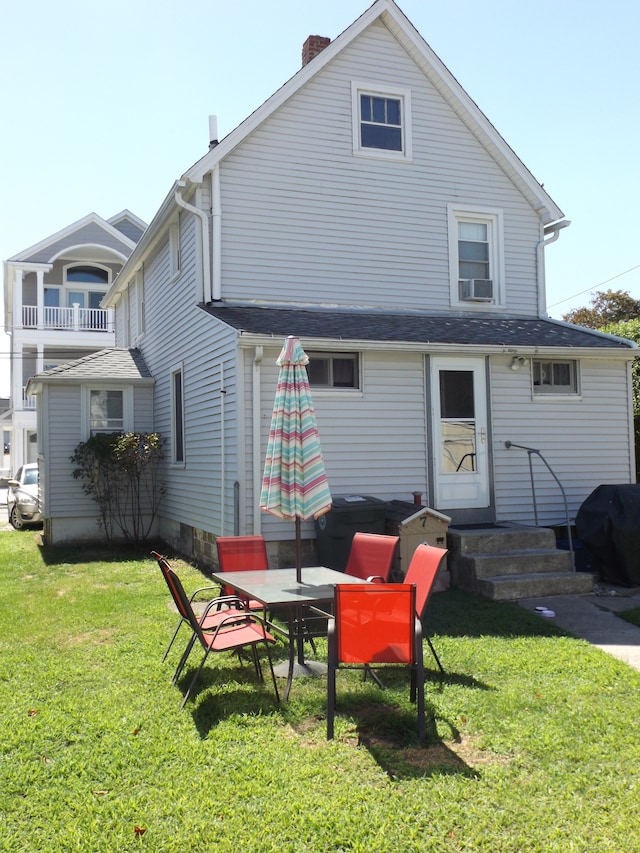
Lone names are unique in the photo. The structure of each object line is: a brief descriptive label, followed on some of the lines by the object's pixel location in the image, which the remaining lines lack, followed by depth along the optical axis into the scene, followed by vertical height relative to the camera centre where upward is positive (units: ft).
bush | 44.42 -2.05
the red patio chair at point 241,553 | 24.07 -3.65
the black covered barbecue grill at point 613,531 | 30.99 -4.07
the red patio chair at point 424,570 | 18.90 -3.52
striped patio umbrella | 20.76 -0.50
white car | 57.21 -4.21
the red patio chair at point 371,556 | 22.03 -3.56
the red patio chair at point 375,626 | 16.14 -4.12
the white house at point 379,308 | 33.83 +7.26
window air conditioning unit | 41.50 +8.56
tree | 110.73 +19.39
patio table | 18.12 -3.96
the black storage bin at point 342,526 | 30.60 -3.56
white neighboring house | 94.27 +20.17
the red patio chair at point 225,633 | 18.04 -5.05
